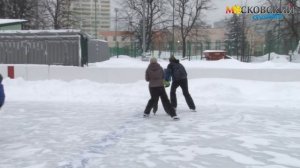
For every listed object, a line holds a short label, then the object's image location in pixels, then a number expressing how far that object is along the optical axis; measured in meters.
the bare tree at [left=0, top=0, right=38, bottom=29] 49.16
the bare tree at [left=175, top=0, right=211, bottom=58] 48.59
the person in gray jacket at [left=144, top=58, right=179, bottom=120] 10.48
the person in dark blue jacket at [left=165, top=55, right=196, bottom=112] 11.44
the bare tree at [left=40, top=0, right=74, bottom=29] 47.94
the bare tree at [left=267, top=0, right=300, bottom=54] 41.72
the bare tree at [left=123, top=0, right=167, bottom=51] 46.70
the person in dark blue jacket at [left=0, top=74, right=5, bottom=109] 7.34
